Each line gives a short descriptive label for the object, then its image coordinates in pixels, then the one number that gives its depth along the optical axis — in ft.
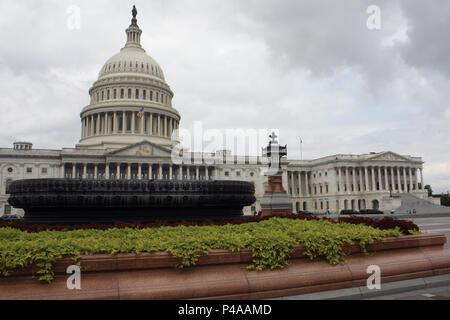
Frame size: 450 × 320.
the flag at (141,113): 272.84
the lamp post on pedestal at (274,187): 112.47
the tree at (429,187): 455.09
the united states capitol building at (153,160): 249.75
